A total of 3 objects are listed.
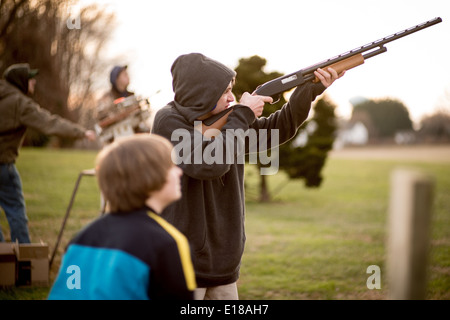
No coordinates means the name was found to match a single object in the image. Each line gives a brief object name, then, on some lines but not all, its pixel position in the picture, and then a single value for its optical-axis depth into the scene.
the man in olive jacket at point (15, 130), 5.90
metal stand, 6.01
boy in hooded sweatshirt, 2.78
